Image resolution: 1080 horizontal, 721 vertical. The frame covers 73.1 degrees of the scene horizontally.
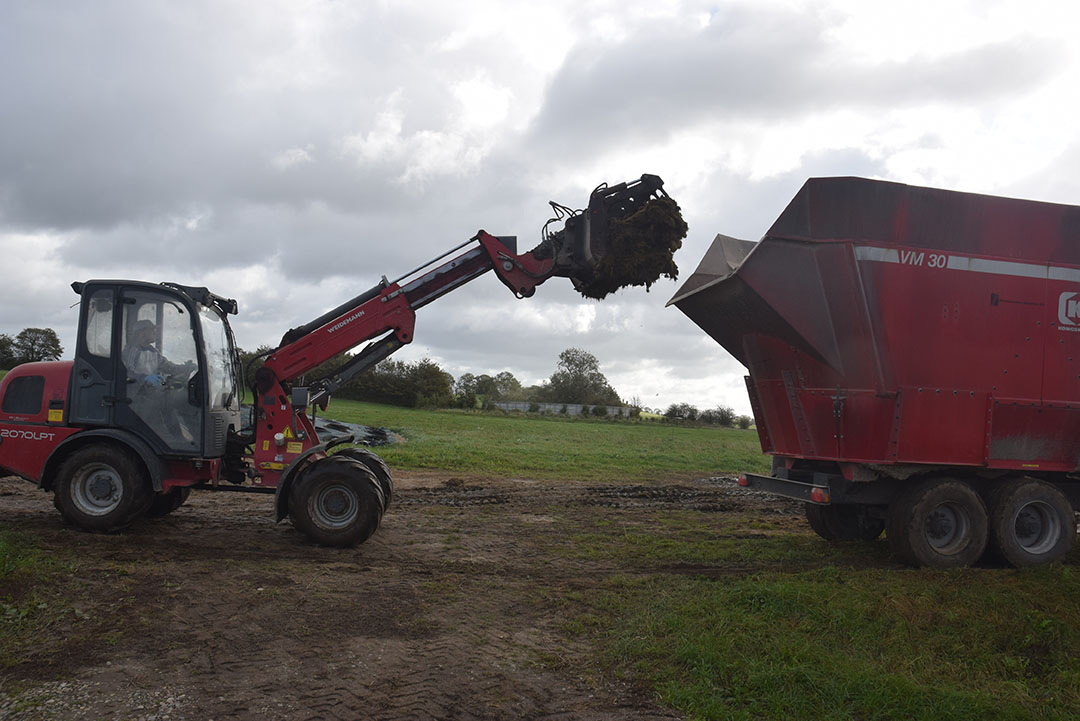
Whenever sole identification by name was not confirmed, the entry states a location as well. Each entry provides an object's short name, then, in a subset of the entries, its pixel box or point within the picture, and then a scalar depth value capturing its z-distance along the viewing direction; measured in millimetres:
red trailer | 7961
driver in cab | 8352
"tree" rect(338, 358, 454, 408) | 50219
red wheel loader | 8195
